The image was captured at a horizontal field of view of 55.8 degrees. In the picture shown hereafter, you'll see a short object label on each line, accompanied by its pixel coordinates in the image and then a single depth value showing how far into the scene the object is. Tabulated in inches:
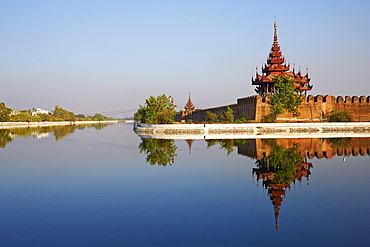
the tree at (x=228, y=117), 1908.2
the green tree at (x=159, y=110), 1866.1
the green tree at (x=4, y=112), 3435.0
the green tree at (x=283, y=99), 1838.1
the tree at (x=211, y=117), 2048.5
